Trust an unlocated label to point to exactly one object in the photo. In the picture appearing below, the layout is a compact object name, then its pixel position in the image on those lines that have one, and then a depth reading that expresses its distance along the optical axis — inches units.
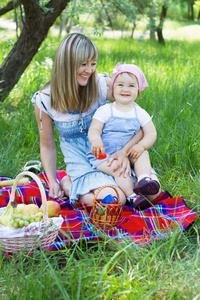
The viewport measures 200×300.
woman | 120.3
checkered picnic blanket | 98.7
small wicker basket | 102.7
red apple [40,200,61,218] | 105.9
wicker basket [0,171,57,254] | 91.6
